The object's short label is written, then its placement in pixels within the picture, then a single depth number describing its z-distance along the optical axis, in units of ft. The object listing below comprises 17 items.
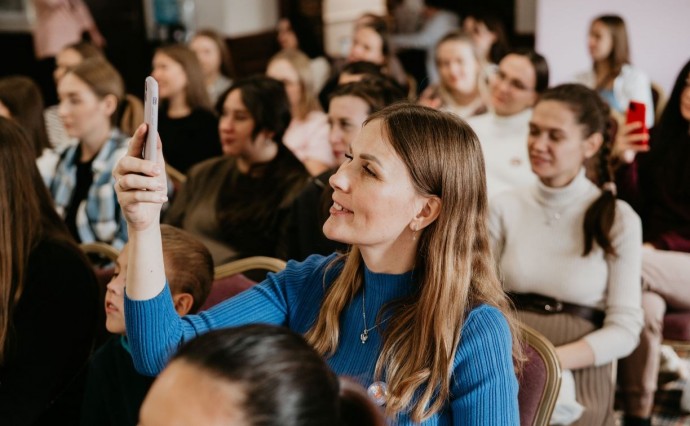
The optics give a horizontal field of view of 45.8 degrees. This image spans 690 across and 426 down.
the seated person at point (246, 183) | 8.82
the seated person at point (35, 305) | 5.68
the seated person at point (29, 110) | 10.66
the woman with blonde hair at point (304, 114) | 12.87
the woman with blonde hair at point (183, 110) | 12.97
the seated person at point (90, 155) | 9.41
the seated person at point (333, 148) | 7.95
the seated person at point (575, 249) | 6.77
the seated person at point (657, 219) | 8.06
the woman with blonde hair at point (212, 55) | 17.92
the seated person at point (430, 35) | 22.20
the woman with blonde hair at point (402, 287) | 4.19
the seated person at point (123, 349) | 5.26
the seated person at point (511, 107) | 10.85
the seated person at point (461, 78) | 13.37
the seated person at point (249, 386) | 2.79
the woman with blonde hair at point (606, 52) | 15.05
